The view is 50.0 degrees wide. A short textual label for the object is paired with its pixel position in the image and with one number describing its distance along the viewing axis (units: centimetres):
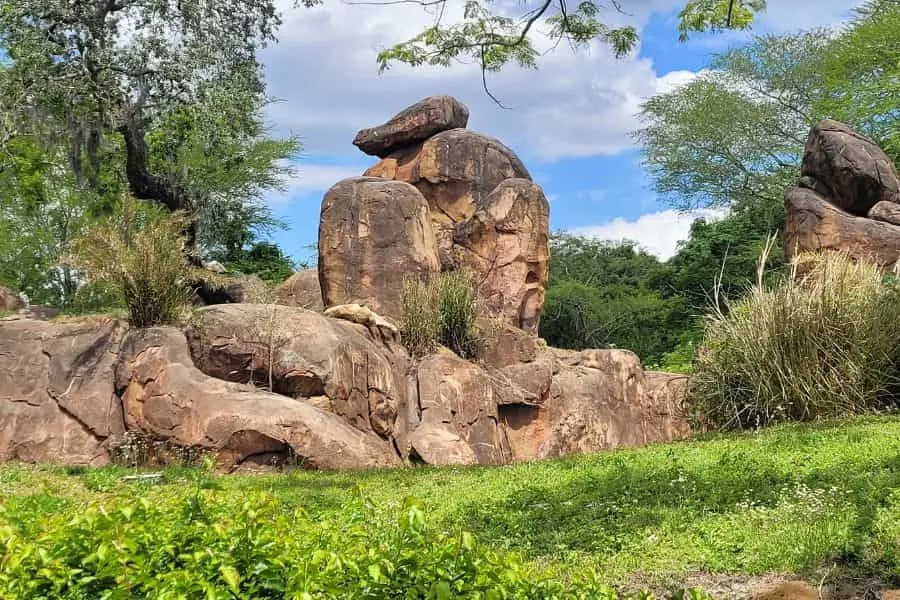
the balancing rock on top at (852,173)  1692
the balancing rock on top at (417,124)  2078
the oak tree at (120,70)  1645
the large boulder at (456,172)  2033
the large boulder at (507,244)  1736
